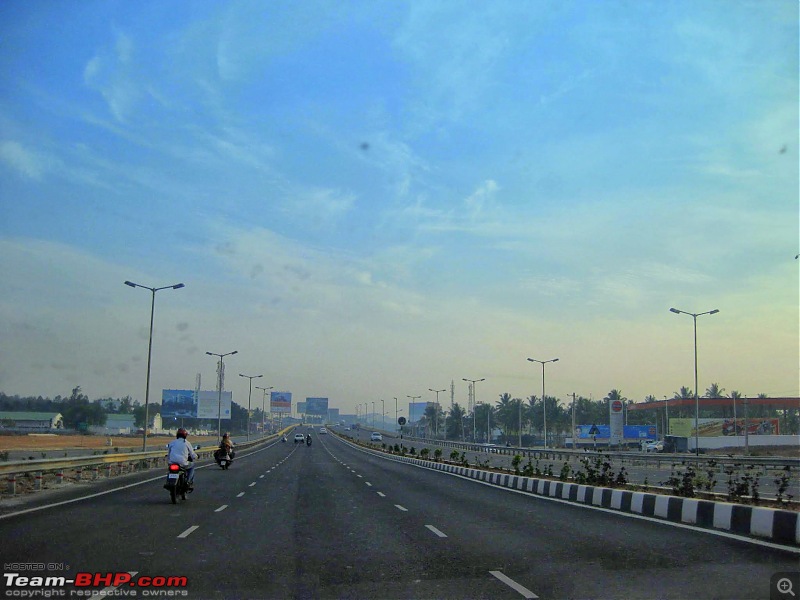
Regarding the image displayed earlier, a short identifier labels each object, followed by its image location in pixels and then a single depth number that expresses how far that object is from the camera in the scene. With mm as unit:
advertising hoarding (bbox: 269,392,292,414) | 185000
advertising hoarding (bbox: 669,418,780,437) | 95438
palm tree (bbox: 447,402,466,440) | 196500
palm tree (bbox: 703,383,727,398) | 176875
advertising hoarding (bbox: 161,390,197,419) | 137250
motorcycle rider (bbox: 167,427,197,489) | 20656
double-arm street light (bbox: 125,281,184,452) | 49084
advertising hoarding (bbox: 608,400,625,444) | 85062
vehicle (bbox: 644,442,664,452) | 83812
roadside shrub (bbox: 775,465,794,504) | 17673
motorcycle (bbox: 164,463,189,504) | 20391
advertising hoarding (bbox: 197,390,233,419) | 131000
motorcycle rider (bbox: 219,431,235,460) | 42522
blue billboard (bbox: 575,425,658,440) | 115181
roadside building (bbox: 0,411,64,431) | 143875
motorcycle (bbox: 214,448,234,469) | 42438
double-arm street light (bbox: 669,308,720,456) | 57000
